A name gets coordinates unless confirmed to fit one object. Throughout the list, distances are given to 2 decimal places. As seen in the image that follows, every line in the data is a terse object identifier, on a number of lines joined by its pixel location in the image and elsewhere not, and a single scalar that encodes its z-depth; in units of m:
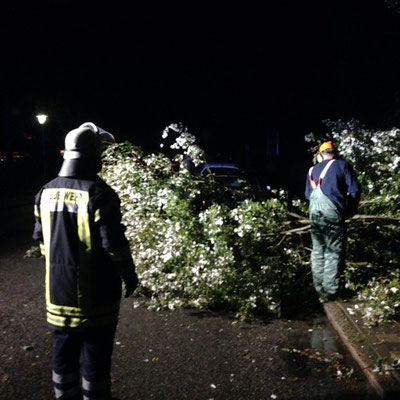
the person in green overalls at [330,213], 5.78
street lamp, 23.91
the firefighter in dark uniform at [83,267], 3.28
